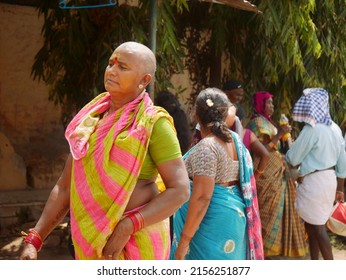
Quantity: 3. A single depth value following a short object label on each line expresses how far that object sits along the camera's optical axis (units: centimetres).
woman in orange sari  645
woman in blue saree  393
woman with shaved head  272
